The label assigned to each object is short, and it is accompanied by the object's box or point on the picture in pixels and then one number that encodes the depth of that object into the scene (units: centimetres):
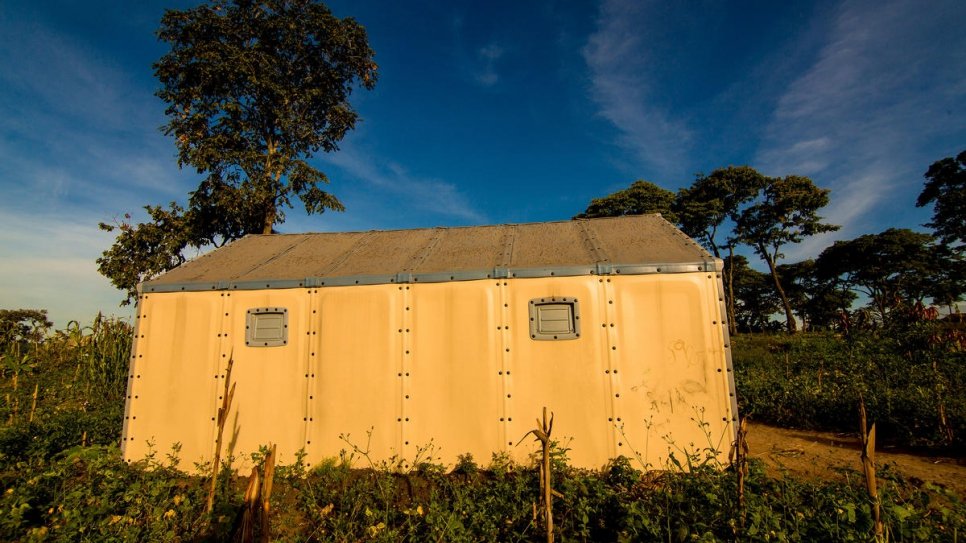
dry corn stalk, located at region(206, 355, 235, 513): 412
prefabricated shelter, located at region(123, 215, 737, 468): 503
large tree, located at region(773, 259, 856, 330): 3534
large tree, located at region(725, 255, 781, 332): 3631
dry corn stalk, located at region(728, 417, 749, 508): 356
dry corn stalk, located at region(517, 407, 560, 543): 337
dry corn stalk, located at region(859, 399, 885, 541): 303
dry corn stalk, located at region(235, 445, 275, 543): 239
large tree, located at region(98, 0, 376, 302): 1320
